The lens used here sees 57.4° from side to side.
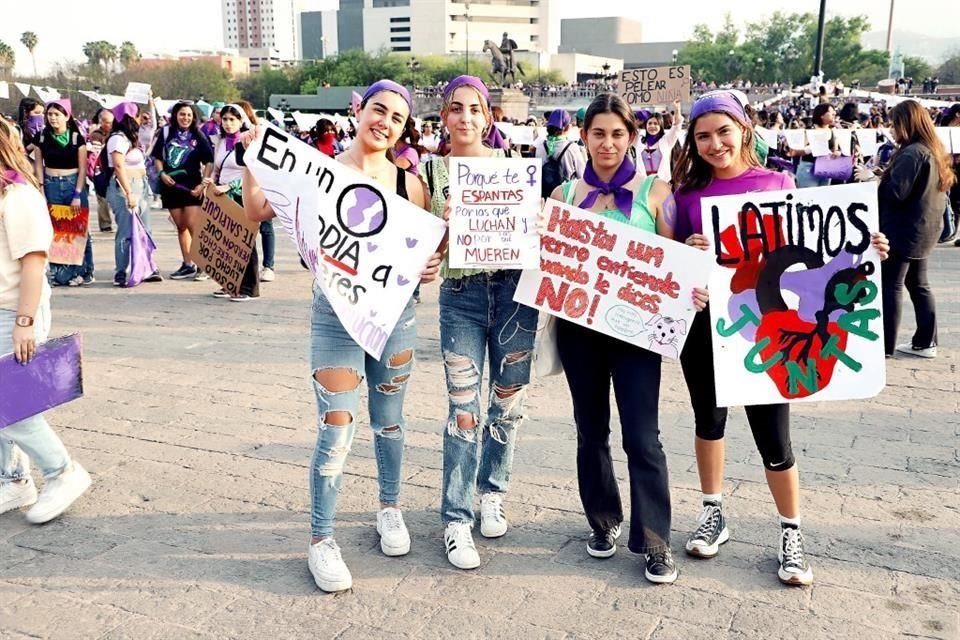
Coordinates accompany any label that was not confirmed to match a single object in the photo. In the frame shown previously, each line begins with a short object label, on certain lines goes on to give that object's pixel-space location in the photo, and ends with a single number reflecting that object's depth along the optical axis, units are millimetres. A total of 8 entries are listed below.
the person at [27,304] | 3510
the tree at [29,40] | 97250
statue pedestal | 50706
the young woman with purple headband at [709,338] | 3158
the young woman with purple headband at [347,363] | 3158
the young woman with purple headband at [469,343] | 3293
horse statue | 71250
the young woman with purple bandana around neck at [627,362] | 3193
